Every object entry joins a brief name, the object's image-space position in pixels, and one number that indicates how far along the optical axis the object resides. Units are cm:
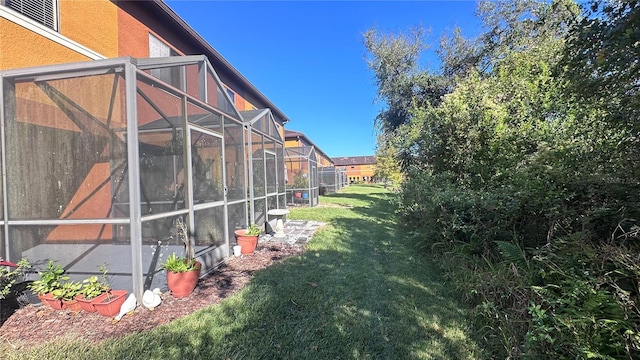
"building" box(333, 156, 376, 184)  6700
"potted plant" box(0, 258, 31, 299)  286
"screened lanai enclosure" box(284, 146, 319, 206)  1375
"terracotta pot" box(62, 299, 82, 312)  309
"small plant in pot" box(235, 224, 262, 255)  558
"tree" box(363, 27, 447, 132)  1212
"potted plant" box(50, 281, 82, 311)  307
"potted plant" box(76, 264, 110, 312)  305
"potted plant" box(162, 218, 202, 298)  351
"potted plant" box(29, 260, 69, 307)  311
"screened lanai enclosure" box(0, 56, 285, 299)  330
